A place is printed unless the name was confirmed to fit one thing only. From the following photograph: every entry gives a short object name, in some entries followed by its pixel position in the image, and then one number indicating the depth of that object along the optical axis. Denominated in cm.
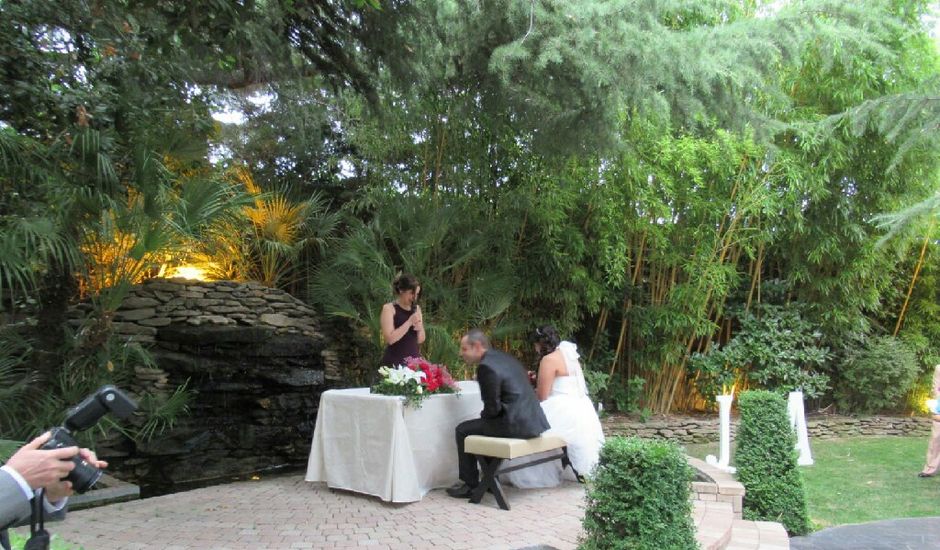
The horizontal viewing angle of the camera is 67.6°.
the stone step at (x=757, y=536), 397
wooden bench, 421
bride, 493
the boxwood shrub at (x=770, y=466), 477
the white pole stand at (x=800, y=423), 709
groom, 434
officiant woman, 509
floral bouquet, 453
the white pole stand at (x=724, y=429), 565
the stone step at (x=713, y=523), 372
